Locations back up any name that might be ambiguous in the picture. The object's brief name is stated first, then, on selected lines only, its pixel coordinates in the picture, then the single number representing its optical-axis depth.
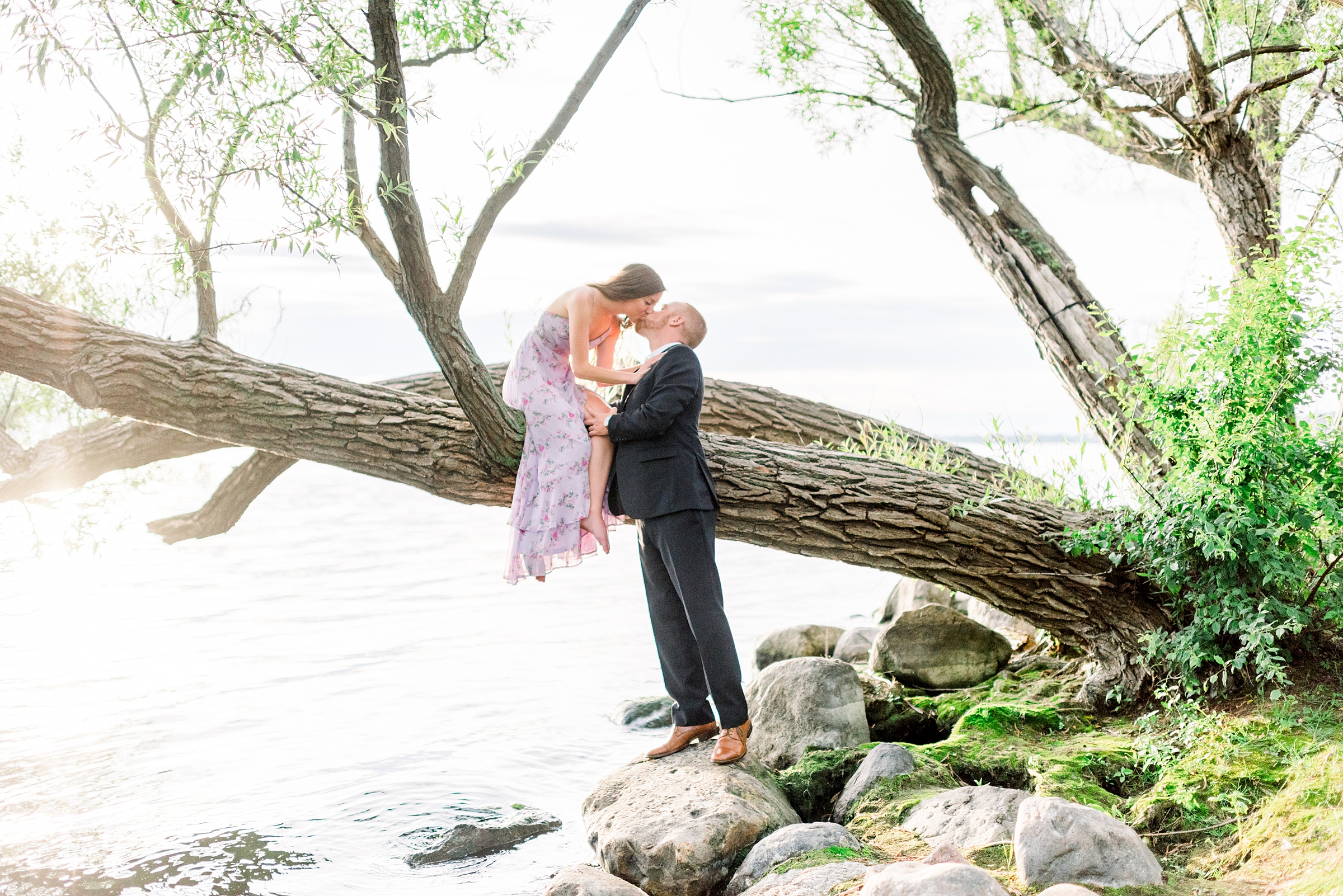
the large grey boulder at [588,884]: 3.83
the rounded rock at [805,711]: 5.53
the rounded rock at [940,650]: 6.64
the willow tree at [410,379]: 3.85
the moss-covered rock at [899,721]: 6.03
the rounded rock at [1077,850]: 3.40
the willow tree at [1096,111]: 6.69
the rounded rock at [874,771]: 4.64
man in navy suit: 4.51
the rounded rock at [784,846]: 3.90
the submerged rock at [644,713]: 7.57
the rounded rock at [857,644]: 8.20
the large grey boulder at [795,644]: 8.73
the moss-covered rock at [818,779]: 4.91
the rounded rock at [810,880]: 3.44
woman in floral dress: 4.60
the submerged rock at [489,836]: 5.07
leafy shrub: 4.50
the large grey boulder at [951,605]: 7.82
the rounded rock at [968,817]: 3.89
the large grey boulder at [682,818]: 4.08
